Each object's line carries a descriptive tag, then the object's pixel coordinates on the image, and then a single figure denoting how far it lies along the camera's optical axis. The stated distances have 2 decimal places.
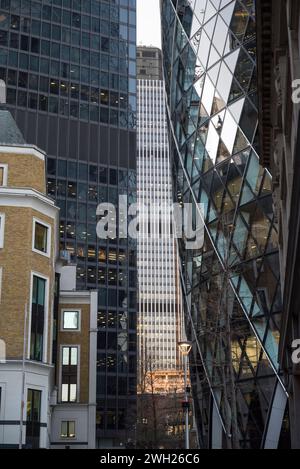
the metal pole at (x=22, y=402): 36.00
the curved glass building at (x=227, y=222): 34.88
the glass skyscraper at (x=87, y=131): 106.88
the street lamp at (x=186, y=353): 31.77
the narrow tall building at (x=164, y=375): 153.62
